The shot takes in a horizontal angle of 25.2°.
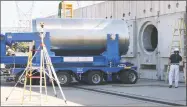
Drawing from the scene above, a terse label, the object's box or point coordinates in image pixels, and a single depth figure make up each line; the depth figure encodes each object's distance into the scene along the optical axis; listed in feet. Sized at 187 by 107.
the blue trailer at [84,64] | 62.82
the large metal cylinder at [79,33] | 66.18
